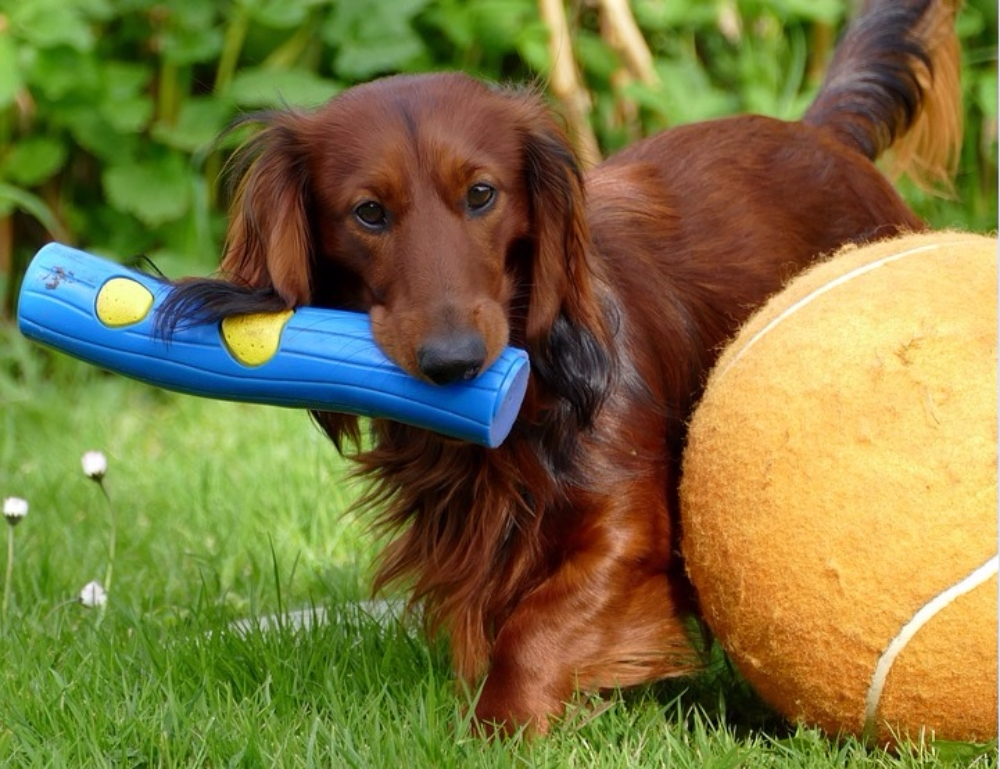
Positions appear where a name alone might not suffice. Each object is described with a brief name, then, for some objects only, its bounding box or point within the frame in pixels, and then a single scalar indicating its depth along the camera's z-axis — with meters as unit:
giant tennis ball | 4.69
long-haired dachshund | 5.03
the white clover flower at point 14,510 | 6.57
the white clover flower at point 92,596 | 6.60
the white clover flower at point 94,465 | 6.66
